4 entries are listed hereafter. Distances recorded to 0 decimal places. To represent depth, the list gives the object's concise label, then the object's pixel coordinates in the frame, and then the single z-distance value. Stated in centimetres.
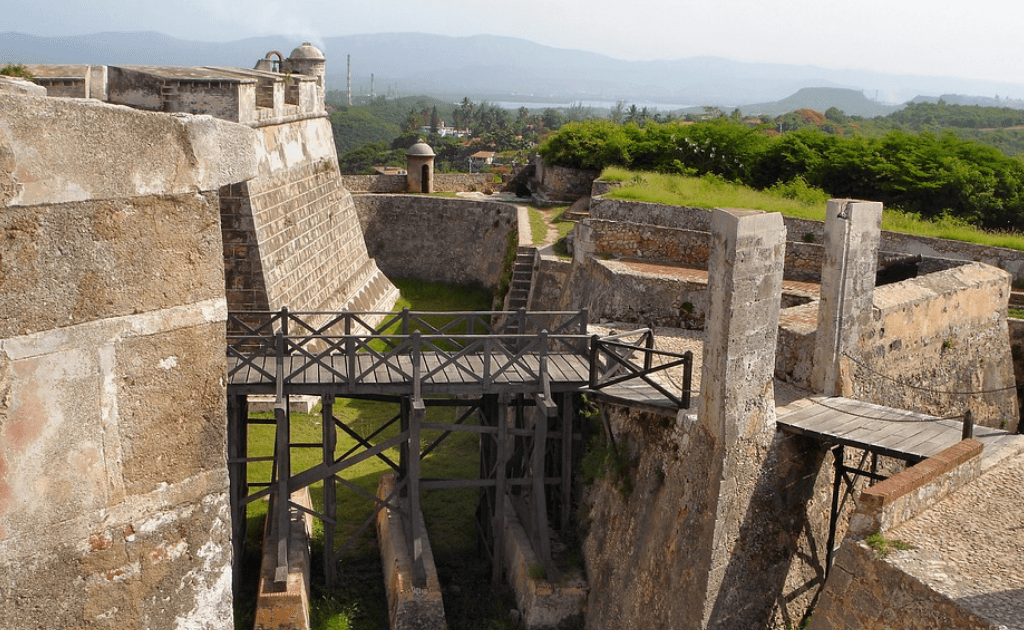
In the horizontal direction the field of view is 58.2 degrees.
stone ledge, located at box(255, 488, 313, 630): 993
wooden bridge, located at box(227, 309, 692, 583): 1040
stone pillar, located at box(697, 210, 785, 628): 820
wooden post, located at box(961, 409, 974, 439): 805
